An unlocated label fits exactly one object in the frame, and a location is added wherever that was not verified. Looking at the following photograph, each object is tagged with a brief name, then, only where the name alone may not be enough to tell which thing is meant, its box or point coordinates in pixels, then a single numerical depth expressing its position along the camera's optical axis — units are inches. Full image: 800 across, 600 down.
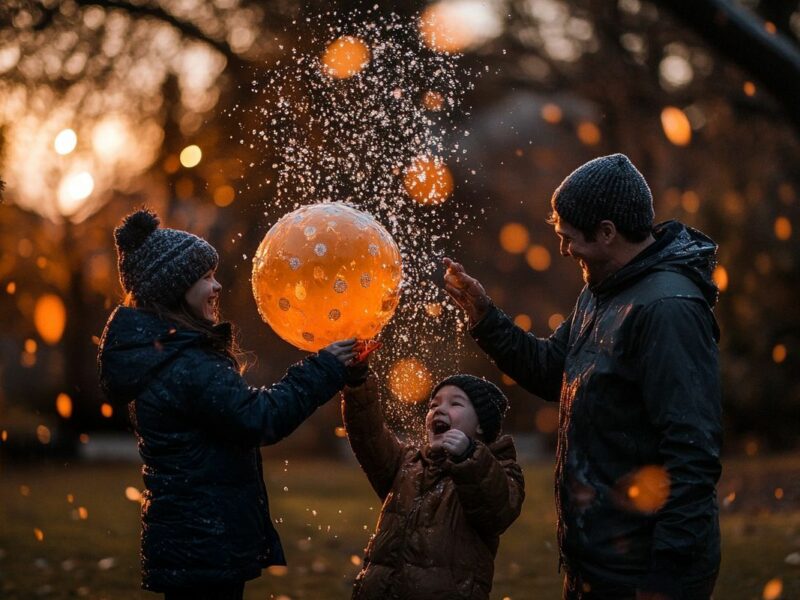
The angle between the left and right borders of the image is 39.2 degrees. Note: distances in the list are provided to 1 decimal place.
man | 118.7
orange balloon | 150.8
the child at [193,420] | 137.7
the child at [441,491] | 149.0
